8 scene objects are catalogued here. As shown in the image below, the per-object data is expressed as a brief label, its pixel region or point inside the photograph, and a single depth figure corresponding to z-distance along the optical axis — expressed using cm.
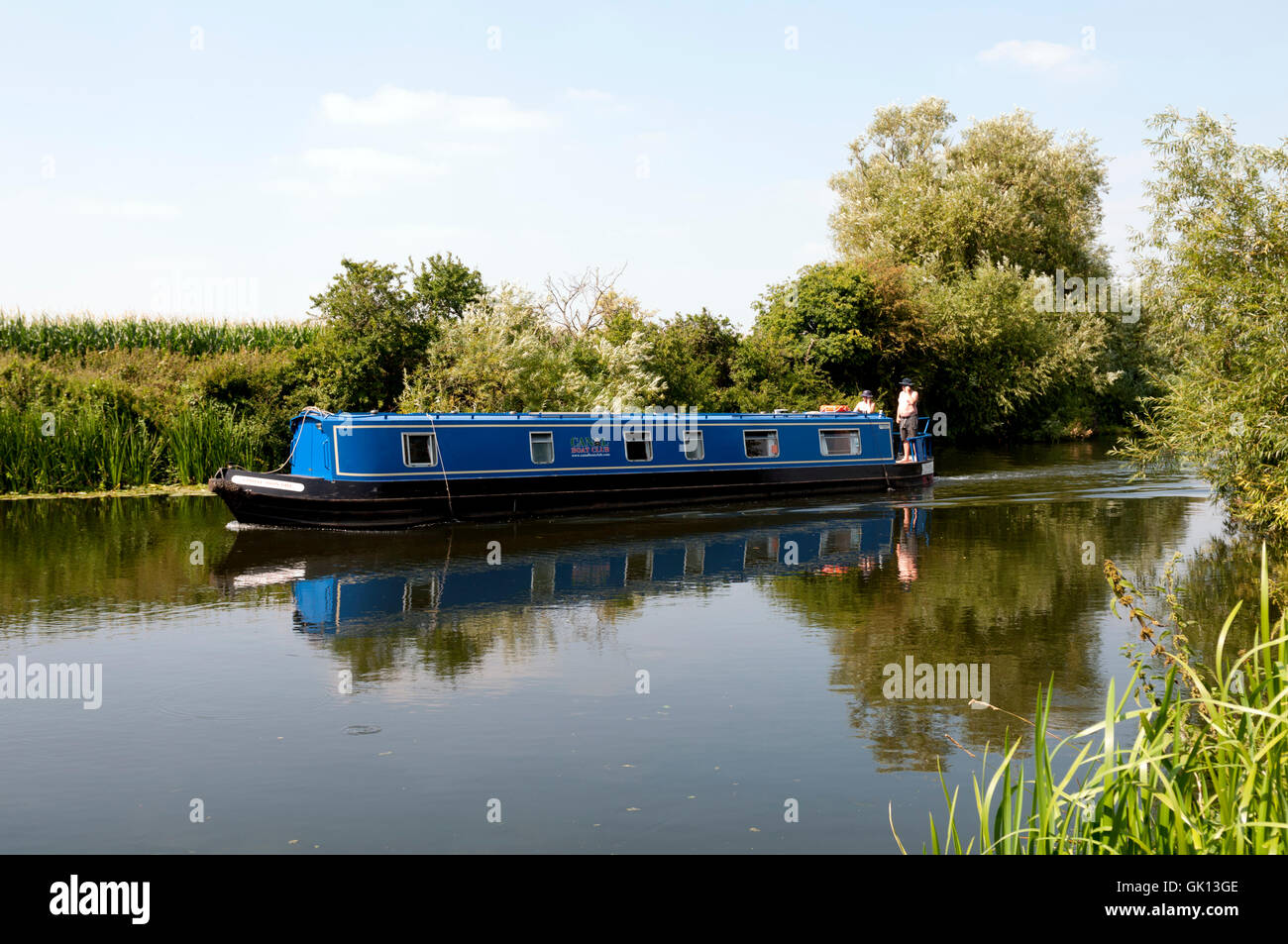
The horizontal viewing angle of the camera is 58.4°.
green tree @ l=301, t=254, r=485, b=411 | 2445
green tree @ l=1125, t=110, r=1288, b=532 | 1388
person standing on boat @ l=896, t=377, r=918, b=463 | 2355
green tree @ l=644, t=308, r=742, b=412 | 2980
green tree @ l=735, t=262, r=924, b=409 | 3344
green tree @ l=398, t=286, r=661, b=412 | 2400
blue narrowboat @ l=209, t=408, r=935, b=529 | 1667
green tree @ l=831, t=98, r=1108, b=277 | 4038
